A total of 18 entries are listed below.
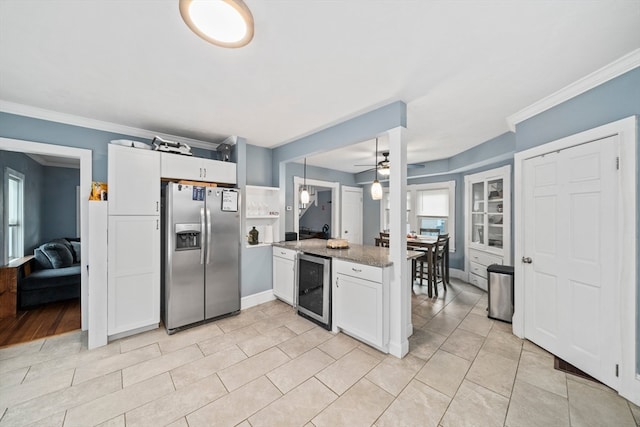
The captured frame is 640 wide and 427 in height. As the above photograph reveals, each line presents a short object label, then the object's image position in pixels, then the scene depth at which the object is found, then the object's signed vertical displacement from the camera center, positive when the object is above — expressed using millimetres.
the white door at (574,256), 1888 -377
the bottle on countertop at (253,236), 3762 -369
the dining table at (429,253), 3893 -684
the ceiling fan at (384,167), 3988 +802
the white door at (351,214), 6031 -14
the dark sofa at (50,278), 3301 -952
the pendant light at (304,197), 4742 +328
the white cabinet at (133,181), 2584 +358
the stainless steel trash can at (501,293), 3002 -1028
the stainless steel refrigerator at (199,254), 2785 -512
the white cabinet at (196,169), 2896 +578
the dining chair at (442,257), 4039 -798
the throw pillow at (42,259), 3773 -749
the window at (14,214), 3527 -32
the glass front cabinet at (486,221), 3875 -129
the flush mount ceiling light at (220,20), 1209 +1063
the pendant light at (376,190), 4066 +402
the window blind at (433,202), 5359 +272
